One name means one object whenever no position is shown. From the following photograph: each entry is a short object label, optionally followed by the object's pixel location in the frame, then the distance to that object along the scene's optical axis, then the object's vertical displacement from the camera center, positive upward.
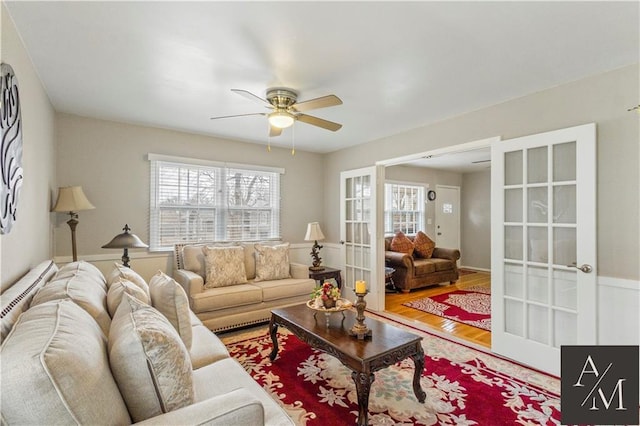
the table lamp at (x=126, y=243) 3.17 -0.29
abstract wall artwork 1.53 +0.37
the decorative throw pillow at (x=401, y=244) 5.66 -0.51
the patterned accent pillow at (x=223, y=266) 3.60 -0.61
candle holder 2.17 -0.80
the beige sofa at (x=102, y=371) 0.83 -0.50
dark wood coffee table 1.86 -0.88
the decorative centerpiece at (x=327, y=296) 2.47 -0.66
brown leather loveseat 5.21 -0.90
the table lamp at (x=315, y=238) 4.65 -0.33
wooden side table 4.43 -0.86
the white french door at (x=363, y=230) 4.34 -0.21
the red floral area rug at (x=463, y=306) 3.90 -1.30
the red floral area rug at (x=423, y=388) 2.01 -1.32
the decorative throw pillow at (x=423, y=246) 5.84 -0.56
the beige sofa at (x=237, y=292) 3.26 -0.88
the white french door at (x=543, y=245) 2.40 -0.23
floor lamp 3.10 +0.13
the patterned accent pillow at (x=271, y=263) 3.97 -0.62
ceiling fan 2.54 +0.94
